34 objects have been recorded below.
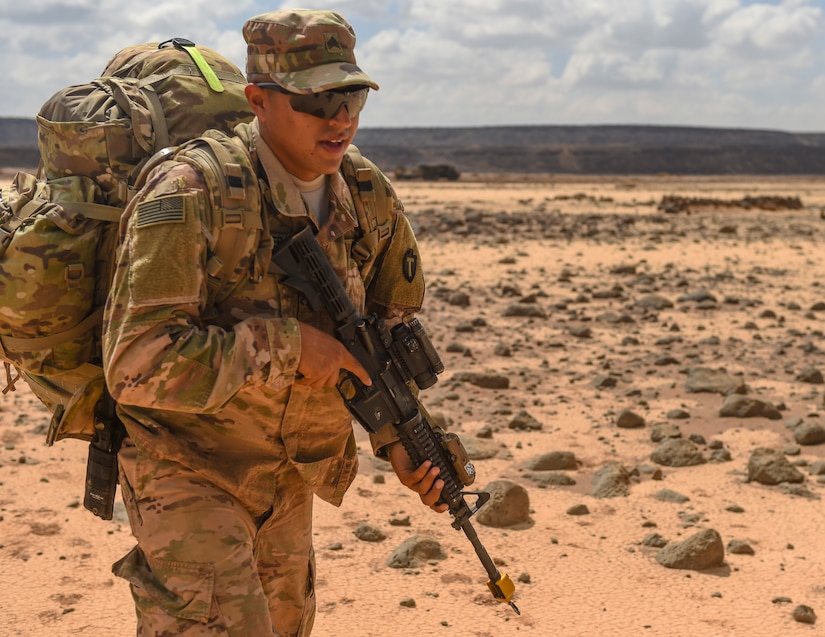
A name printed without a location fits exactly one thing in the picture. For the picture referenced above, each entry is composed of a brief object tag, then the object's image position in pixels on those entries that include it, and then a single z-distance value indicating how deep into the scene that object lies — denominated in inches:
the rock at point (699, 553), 177.5
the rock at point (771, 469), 216.7
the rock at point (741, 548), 185.3
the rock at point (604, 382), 297.3
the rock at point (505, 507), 196.5
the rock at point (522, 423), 255.9
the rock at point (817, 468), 221.3
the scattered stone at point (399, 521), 195.5
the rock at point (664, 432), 246.2
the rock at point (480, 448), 234.4
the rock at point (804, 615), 157.8
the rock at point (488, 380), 295.1
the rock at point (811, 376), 300.8
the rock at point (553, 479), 220.1
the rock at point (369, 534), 188.5
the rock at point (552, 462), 227.6
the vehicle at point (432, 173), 1927.9
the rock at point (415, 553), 177.9
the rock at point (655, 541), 187.8
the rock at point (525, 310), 409.7
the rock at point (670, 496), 208.5
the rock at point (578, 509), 203.2
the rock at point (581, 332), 369.1
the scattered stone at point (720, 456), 231.9
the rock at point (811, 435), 241.9
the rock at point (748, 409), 262.8
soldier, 86.0
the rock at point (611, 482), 213.3
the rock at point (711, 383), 288.7
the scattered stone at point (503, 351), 337.1
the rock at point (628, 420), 257.6
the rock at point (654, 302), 426.6
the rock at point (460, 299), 434.6
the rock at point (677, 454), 229.9
